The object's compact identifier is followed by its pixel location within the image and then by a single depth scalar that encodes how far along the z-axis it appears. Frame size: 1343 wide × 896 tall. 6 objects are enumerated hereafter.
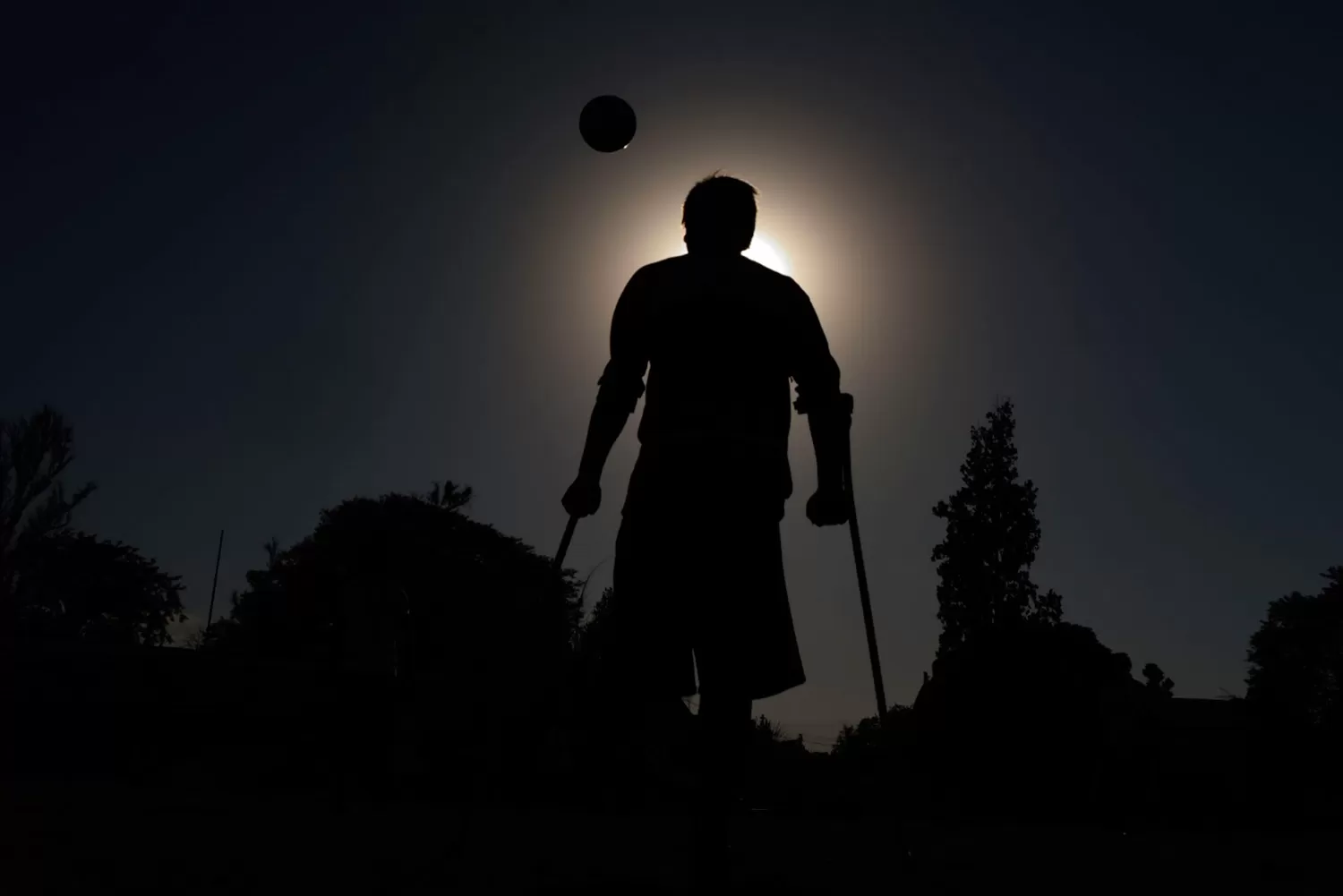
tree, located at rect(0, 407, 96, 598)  39.69
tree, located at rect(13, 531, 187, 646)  43.69
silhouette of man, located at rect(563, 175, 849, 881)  3.71
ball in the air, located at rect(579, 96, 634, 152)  6.38
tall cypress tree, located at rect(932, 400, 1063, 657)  29.75
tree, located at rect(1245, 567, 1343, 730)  50.88
